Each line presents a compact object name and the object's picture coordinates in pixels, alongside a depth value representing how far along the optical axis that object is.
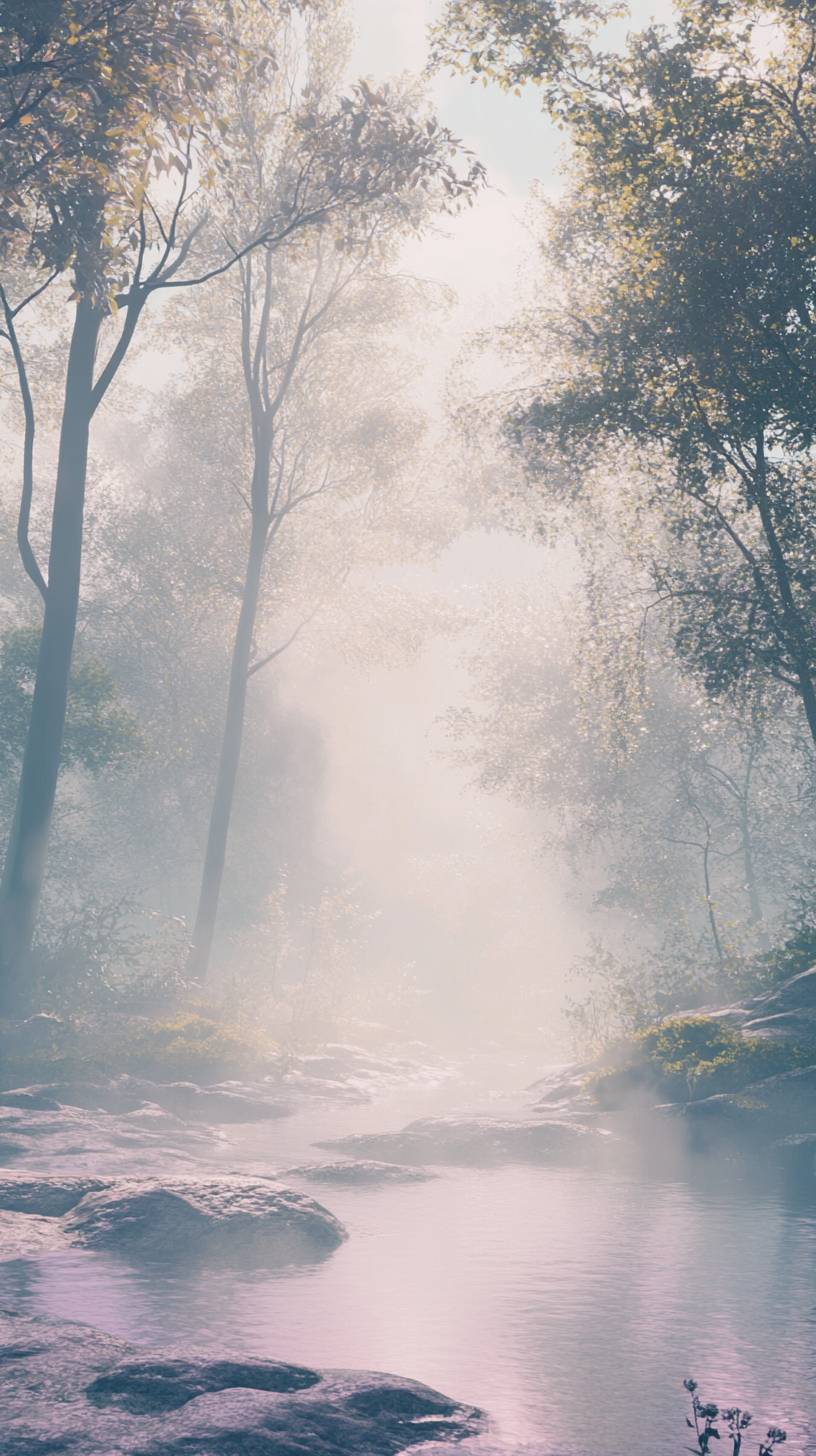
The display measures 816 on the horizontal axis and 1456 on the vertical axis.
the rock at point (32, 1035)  22.80
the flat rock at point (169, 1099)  20.72
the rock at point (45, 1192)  12.70
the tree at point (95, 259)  17.45
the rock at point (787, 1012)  21.08
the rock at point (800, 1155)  16.62
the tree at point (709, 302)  18.25
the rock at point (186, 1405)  6.18
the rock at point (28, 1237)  10.95
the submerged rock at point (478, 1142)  18.92
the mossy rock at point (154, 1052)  22.07
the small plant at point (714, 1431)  5.73
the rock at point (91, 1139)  15.91
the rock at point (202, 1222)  11.91
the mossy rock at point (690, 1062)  20.16
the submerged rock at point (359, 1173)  16.72
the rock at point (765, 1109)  18.59
